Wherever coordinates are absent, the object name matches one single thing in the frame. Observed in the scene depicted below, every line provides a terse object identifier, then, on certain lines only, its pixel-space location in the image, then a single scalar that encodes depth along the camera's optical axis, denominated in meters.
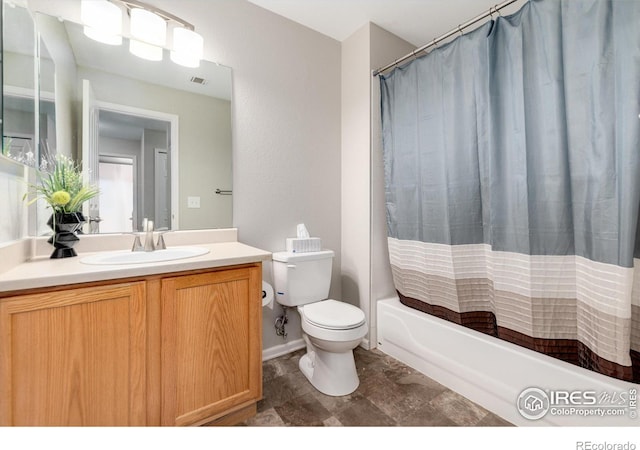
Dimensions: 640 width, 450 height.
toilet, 1.54
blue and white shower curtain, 1.14
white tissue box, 1.92
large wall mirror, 1.38
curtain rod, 1.45
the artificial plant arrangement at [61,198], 1.26
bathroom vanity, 0.92
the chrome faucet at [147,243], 1.45
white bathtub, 1.20
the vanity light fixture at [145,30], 1.45
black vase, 1.26
